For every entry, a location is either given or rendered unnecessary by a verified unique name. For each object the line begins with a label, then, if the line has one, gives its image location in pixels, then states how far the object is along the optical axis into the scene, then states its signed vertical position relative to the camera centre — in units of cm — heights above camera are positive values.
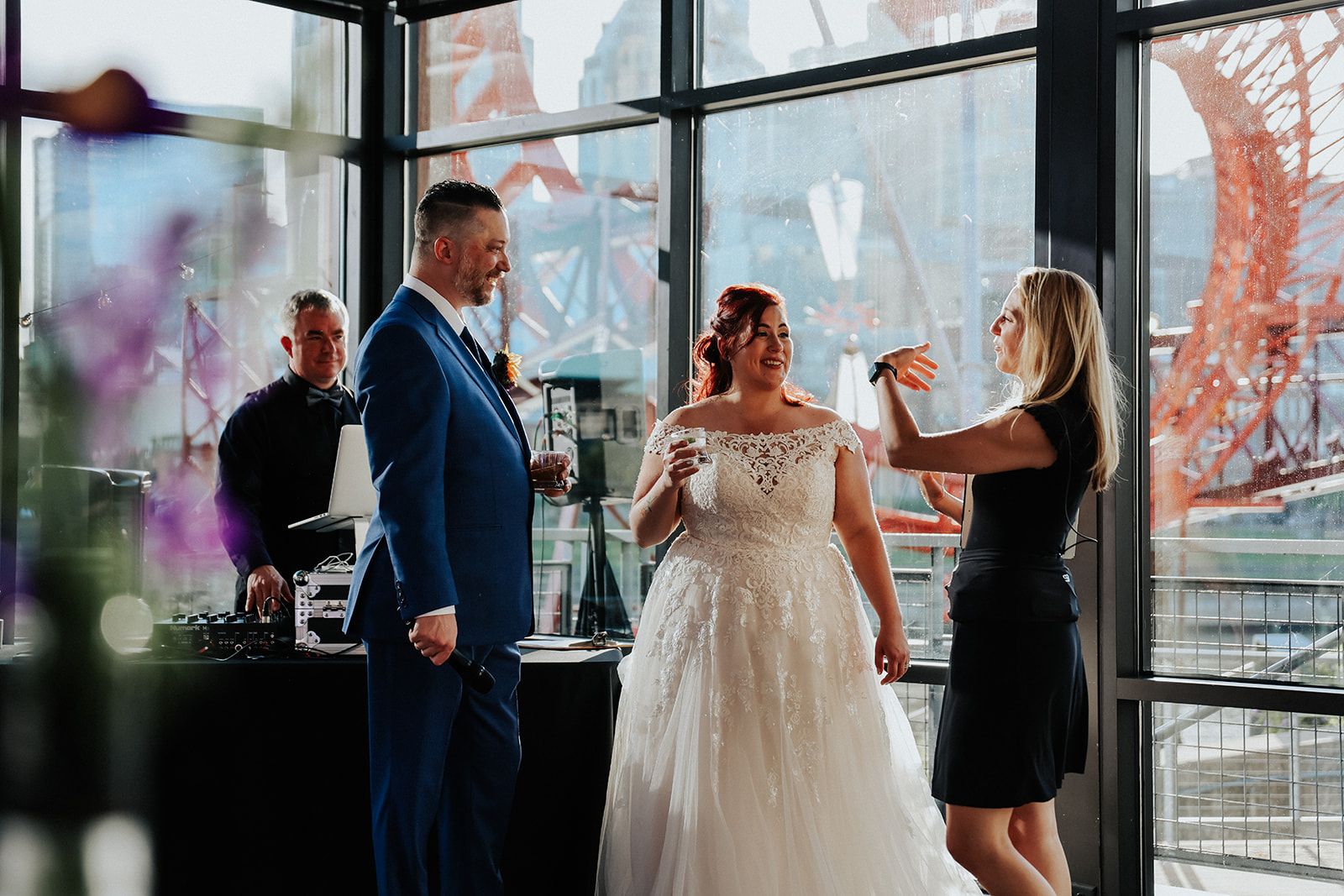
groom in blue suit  229 -20
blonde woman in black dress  262 -27
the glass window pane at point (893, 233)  367 +73
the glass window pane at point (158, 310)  417 +54
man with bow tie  367 +5
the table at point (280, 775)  284 -74
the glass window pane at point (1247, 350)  323 +30
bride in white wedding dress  270 -50
